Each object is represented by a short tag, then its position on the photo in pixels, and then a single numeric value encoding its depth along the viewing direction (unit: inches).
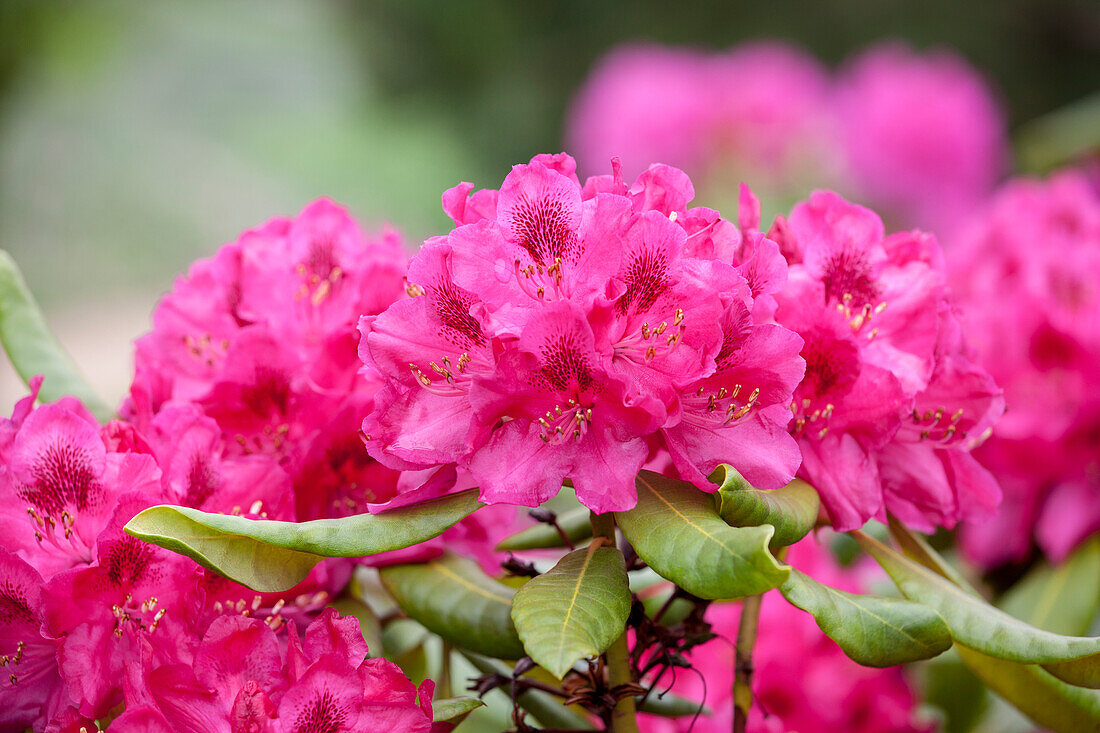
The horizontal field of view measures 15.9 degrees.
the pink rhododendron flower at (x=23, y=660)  52.4
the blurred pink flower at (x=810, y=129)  147.0
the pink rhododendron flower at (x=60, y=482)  52.8
